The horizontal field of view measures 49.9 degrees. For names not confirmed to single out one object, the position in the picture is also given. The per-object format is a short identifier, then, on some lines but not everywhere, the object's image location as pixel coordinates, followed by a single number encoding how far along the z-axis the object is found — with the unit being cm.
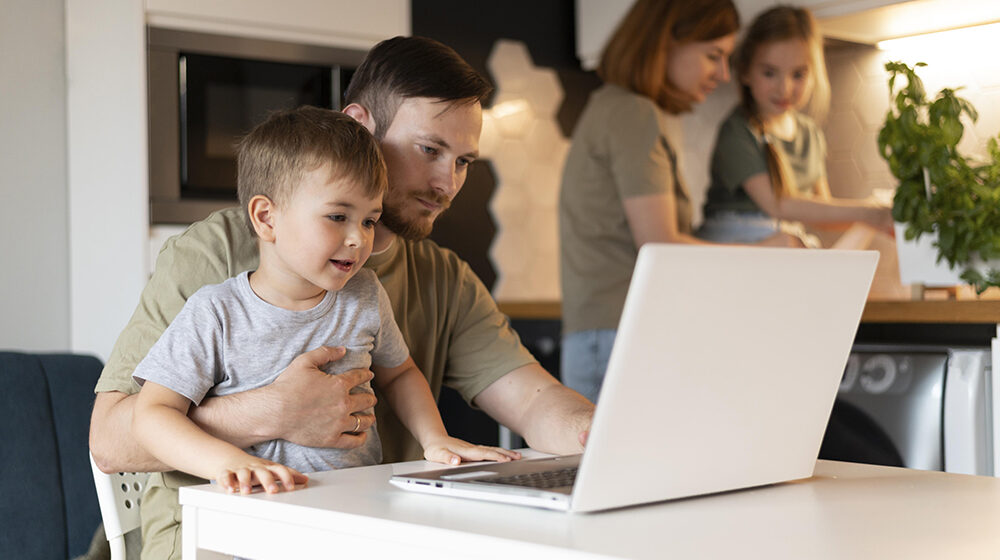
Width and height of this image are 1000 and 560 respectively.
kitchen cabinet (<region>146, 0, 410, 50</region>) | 261
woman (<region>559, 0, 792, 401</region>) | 246
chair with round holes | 124
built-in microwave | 258
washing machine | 208
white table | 69
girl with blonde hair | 305
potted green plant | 204
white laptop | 74
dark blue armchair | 151
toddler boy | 110
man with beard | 113
